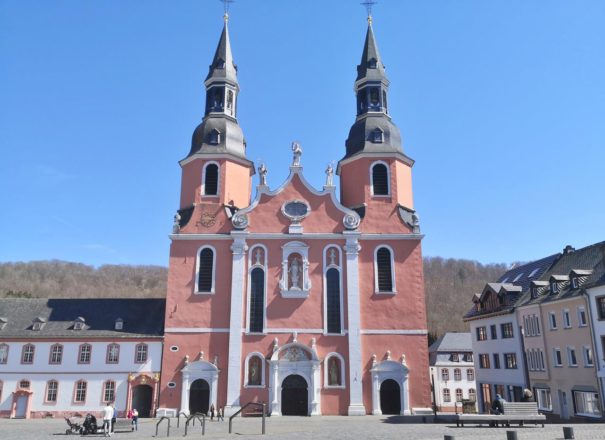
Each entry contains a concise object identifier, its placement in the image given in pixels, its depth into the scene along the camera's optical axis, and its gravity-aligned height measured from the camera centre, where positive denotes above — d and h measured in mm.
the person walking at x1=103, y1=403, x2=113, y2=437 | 21297 -1369
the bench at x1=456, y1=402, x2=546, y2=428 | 21594 -1283
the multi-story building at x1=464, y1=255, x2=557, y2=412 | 39031 +3531
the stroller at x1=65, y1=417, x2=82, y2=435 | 22719 -1743
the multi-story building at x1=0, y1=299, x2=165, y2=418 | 32594 +1096
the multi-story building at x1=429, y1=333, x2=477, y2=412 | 60500 +1112
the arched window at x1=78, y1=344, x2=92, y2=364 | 33375 +1870
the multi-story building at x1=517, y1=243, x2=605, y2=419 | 30828 +2956
